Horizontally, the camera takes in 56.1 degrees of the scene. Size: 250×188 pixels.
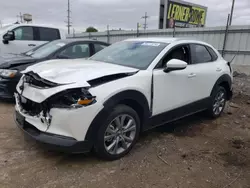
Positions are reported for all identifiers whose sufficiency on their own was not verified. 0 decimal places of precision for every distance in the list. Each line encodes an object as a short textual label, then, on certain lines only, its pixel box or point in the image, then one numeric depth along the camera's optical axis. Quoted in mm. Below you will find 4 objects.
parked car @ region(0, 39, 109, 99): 4824
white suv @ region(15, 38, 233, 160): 2656
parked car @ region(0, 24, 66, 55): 7748
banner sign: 21356
